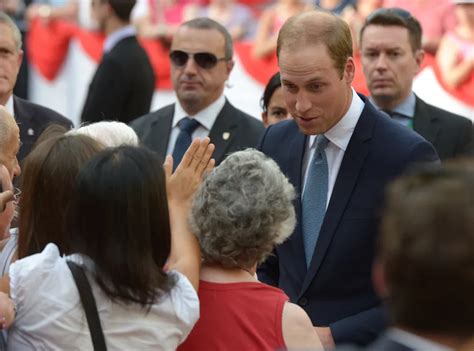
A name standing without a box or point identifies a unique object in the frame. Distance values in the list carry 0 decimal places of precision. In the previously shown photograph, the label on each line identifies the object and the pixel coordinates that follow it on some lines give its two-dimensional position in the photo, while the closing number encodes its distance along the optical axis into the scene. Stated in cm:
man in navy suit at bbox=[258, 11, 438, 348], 771
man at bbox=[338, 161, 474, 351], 381
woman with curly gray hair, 632
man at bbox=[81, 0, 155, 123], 1573
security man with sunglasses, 1284
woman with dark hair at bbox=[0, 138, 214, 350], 598
